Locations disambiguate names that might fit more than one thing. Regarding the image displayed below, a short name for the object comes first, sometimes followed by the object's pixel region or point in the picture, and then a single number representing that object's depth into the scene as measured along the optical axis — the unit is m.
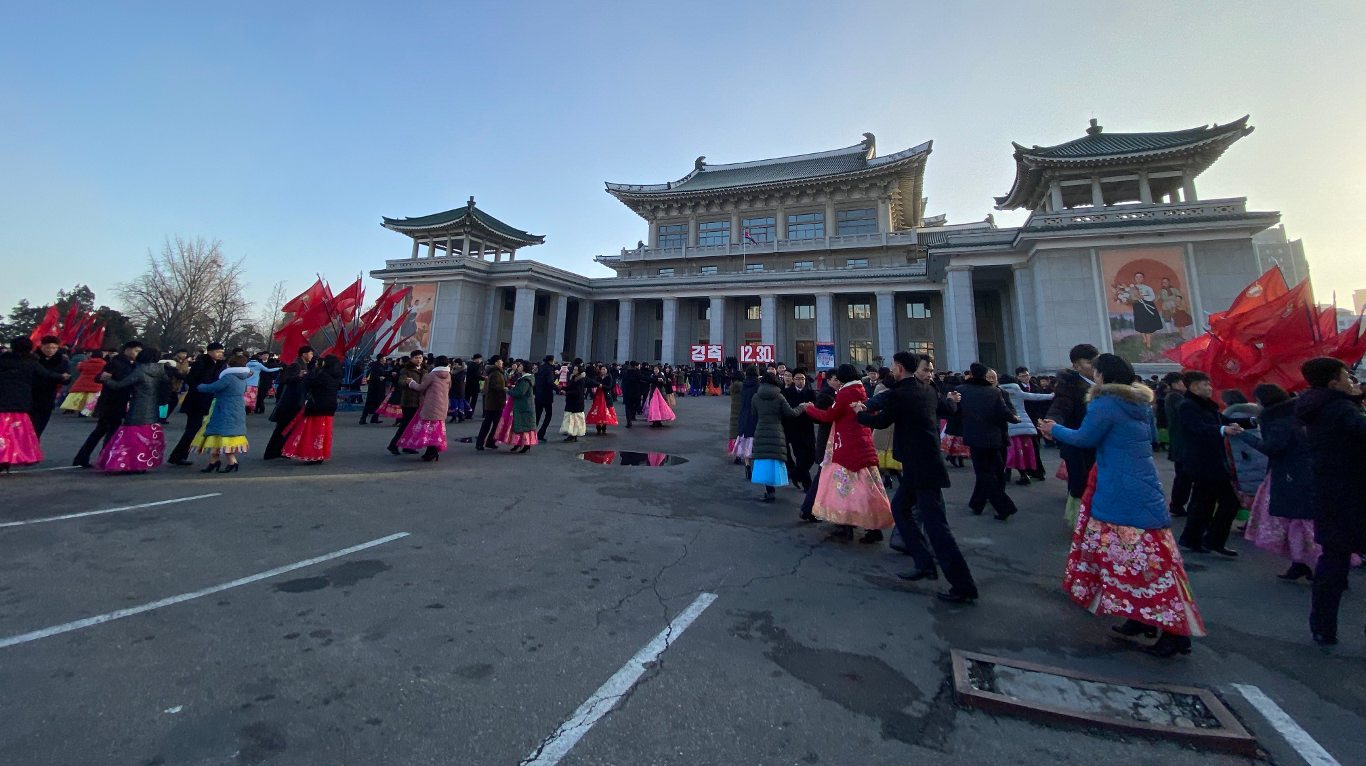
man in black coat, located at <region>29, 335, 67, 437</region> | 6.41
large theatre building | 18.86
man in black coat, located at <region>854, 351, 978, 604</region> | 3.66
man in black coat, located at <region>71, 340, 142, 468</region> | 6.34
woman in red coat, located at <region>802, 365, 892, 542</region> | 4.57
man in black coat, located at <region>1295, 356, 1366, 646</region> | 2.86
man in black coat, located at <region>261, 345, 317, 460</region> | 7.25
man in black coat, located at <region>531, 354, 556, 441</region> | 10.87
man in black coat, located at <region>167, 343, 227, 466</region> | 6.76
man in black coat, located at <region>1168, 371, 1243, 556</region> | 4.38
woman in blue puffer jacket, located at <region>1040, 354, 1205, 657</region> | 2.79
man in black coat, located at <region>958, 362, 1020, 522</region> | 5.60
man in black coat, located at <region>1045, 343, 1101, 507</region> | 4.82
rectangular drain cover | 2.05
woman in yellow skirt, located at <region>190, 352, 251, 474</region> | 6.44
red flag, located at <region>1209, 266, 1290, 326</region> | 8.09
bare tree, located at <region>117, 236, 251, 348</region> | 29.66
